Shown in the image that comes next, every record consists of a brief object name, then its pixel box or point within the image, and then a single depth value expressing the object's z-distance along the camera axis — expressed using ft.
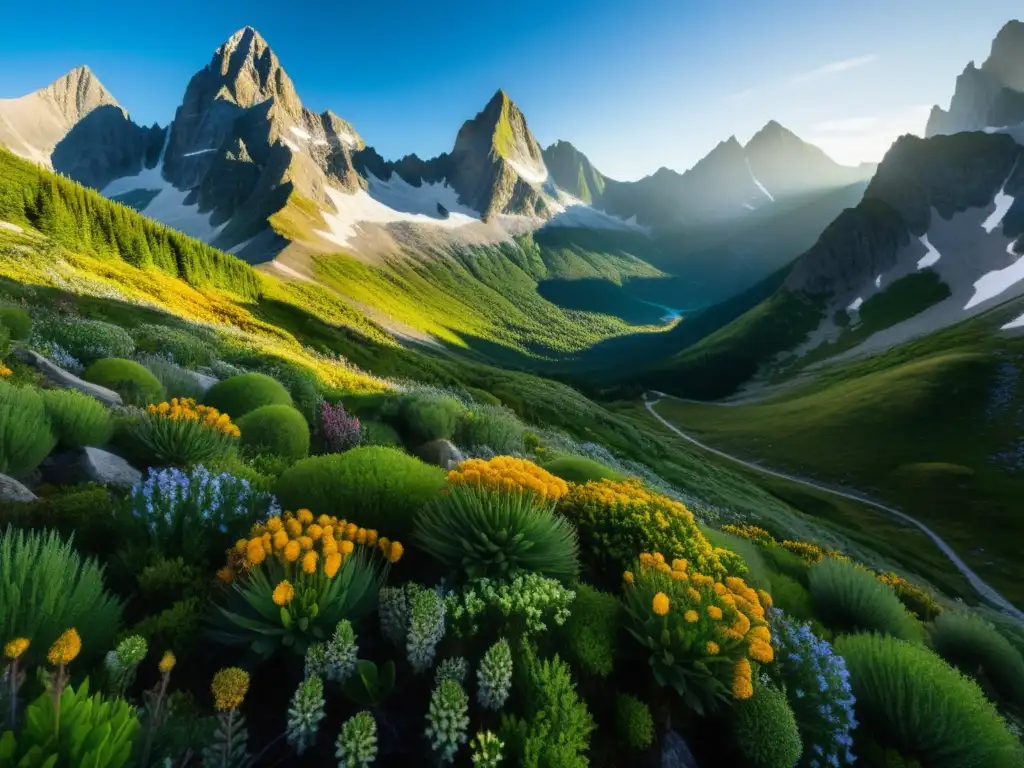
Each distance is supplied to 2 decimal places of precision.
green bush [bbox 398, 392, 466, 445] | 42.83
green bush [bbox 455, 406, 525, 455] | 47.19
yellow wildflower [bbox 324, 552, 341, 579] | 12.91
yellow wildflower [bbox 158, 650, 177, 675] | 8.29
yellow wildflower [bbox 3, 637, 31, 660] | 7.26
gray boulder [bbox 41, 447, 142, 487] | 20.67
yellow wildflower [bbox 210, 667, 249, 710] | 9.05
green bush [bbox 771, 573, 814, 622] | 25.80
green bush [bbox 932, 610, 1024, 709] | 29.12
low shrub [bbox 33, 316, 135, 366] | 43.27
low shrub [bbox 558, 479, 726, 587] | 19.33
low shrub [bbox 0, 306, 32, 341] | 38.04
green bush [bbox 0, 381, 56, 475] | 18.62
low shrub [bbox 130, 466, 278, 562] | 15.76
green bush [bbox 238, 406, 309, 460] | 29.37
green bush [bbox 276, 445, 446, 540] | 18.47
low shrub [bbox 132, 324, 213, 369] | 54.95
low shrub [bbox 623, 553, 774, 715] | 13.79
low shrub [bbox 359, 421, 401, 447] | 38.17
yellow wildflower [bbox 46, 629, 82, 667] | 7.38
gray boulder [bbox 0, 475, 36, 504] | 16.67
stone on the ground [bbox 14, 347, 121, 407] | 30.07
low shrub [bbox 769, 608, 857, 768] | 14.97
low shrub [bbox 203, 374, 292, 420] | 35.93
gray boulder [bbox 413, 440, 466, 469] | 38.11
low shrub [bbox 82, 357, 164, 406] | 32.61
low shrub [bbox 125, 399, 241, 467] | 23.41
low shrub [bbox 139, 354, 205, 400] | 37.40
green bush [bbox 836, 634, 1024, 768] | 15.64
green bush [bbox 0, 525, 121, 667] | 10.41
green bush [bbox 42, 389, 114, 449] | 21.70
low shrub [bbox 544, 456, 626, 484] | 33.47
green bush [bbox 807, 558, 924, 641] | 25.70
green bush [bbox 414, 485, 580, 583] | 15.69
